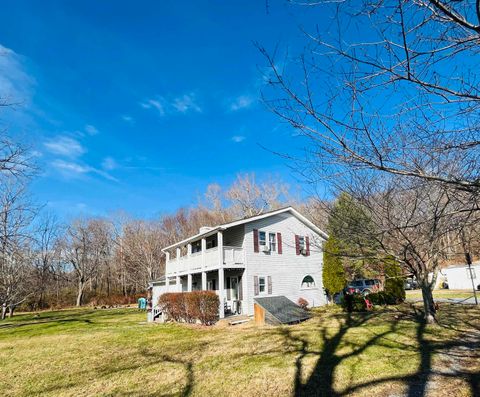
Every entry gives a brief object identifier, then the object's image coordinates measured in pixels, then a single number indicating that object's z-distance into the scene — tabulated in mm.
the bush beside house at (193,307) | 15086
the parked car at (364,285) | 28000
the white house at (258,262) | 18234
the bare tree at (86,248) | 40875
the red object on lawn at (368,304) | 16691
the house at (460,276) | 28375
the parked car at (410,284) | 33444
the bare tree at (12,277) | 12692
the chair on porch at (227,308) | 18055
